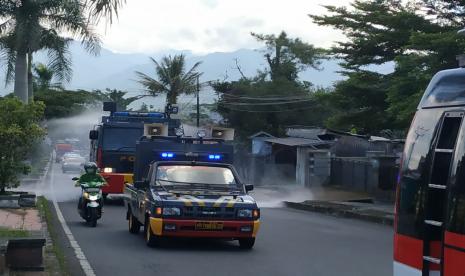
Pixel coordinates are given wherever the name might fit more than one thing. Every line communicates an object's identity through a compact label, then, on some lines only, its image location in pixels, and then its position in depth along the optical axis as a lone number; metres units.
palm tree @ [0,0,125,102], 21.02
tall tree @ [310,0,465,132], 19.16
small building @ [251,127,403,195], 30.03
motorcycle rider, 16.53
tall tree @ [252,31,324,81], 57.50
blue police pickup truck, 12.34
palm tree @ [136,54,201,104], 57.78
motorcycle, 16.14
